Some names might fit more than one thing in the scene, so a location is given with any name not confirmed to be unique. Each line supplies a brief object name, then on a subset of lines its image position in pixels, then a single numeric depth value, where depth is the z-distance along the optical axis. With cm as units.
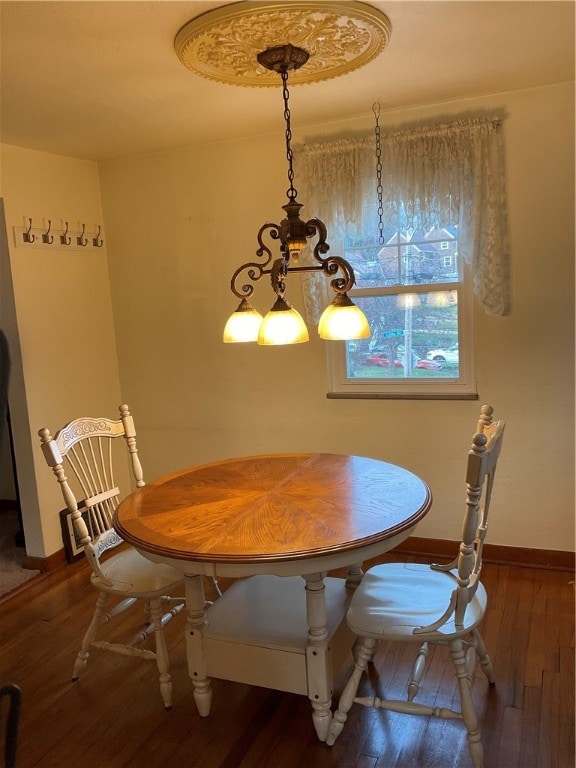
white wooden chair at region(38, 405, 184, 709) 229
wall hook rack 331
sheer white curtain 297
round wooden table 182
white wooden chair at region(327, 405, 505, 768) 181
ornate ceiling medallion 181
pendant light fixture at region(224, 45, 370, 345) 193
